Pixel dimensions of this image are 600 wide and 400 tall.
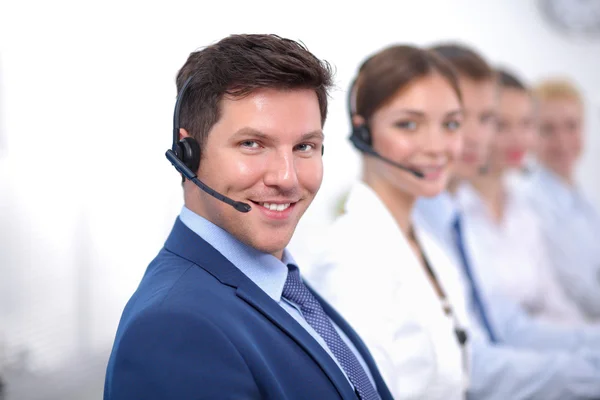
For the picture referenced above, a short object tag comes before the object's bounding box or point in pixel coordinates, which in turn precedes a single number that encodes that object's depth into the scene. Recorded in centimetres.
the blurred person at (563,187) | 288
